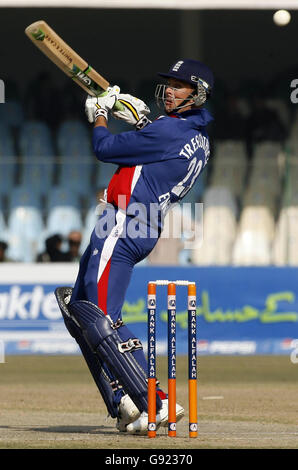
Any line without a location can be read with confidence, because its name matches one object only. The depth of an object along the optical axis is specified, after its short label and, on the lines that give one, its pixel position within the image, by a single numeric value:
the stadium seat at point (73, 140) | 18.19
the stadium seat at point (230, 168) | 17.72
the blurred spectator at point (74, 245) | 16.97
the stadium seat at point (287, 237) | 17.06
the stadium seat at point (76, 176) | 17.69
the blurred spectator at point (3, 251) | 16.84
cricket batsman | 6.77
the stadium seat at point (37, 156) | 17.64
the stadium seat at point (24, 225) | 16.91
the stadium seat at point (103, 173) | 17.70
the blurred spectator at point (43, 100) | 18.62
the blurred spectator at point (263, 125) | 18.31
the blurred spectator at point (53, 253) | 16.77
